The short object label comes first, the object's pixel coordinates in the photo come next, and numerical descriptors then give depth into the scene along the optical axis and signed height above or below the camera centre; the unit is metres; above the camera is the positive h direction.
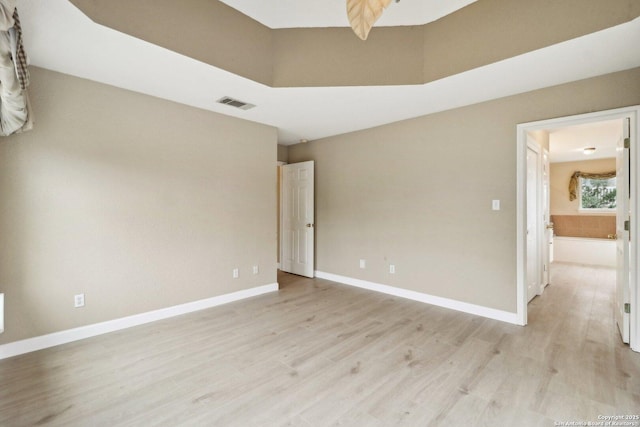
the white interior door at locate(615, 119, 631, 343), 2.60 -0.20
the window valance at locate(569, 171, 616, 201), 7.11 +0.74
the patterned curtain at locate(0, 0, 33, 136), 1.38 +0.82
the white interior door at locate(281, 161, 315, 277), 5.09 -0.17
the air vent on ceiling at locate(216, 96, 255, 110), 3.27 +1.26
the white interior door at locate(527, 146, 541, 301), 3.78 -0.22
